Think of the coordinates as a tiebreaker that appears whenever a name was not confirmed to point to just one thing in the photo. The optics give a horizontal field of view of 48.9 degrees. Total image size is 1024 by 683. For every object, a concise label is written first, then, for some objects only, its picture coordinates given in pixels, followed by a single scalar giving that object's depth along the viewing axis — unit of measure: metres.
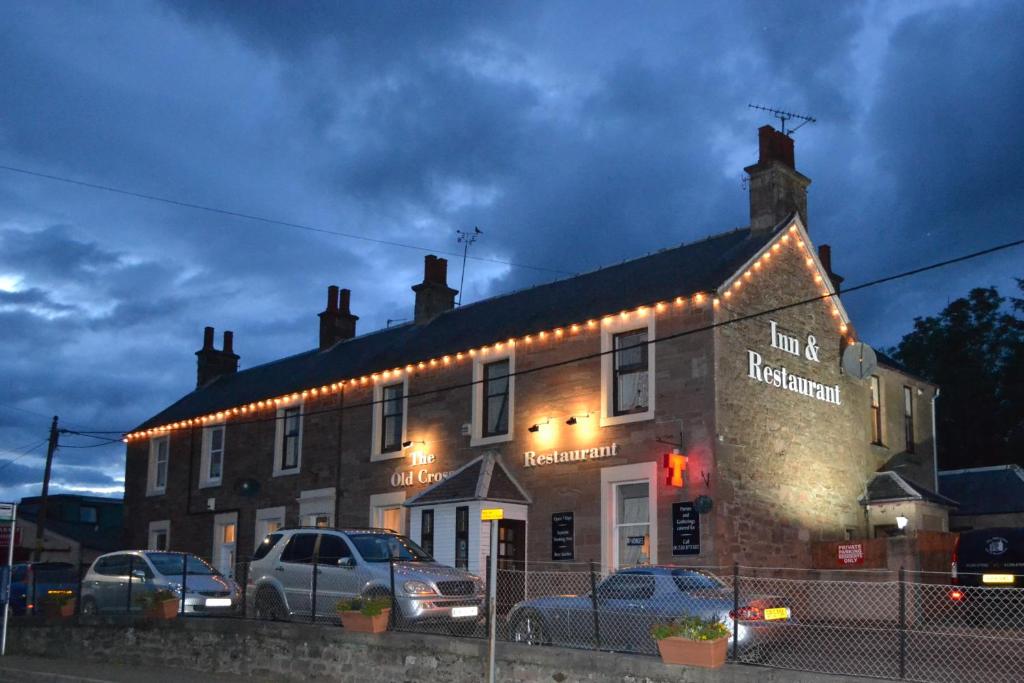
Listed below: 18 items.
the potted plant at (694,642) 12.05
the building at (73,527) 48.59
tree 45.34
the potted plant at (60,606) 22.09
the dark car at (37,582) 25.79
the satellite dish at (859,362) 25.48
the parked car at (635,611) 13.69
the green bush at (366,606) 15.58
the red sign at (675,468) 21.47
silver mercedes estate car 16.67
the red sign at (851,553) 22.38
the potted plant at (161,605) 19.22
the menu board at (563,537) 23.45
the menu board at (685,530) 21.27
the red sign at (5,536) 21.19
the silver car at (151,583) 20.95
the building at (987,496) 31.09
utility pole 38.31
